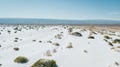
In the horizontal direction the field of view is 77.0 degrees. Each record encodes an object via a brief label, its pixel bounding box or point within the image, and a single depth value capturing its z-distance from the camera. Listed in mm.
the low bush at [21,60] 6705
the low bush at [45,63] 5836
